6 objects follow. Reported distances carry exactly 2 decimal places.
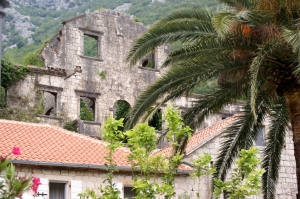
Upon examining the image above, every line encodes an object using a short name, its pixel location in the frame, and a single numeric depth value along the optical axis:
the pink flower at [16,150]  9.24
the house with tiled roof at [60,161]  21.08
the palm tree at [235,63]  15.88
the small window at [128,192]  22.72
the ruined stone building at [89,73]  33.22
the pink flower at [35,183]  9.16
